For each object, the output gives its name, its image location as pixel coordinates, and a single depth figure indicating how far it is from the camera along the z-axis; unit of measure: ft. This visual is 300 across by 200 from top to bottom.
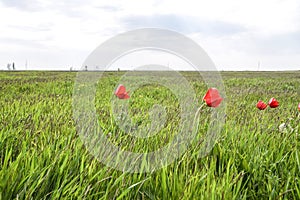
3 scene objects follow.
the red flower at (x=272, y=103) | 10.47
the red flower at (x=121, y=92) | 9.49
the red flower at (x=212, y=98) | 7.30
